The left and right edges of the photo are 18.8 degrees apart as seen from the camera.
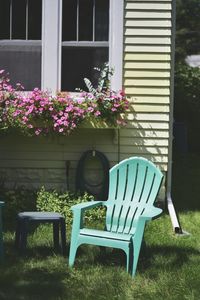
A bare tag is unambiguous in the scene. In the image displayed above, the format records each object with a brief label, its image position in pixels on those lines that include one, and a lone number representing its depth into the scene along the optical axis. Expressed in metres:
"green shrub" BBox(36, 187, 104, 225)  7.05
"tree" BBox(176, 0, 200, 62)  26.92
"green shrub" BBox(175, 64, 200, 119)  15.01
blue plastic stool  5.74
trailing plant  7.27
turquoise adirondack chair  5.43
